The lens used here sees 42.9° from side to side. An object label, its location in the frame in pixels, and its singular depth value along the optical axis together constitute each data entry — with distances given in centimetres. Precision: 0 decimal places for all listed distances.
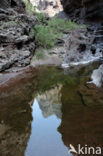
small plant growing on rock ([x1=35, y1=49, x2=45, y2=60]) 1594
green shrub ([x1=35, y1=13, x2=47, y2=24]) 2139
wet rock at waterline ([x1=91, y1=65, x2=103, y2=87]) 700
